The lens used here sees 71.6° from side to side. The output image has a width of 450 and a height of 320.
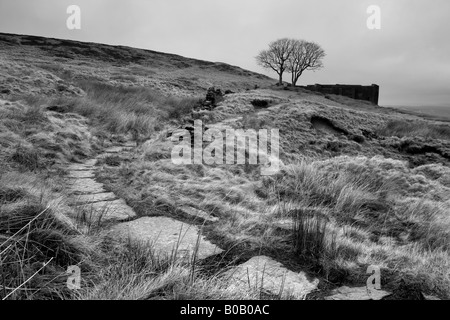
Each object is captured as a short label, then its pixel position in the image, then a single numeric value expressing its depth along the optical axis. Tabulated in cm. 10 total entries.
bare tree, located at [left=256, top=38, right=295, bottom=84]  4434
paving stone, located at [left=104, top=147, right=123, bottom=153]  667
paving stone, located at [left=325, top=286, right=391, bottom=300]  194
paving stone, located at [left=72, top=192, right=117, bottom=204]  328
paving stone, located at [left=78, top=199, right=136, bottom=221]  289
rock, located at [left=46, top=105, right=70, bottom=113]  857
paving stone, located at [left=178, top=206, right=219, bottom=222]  322
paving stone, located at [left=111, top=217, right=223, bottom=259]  243
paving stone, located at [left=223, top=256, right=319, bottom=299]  195
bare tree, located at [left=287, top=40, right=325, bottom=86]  4409
